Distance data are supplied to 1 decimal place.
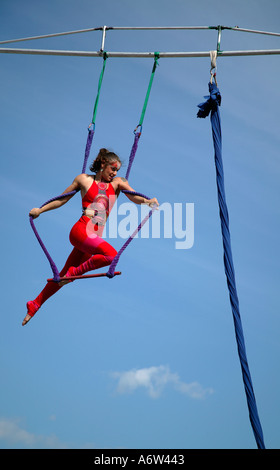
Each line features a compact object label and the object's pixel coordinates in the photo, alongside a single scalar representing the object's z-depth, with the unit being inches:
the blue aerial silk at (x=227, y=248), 527.8
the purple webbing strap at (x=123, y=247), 585.6
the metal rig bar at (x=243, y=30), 640.4
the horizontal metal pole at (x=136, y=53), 627.8
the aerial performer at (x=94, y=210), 607.5
